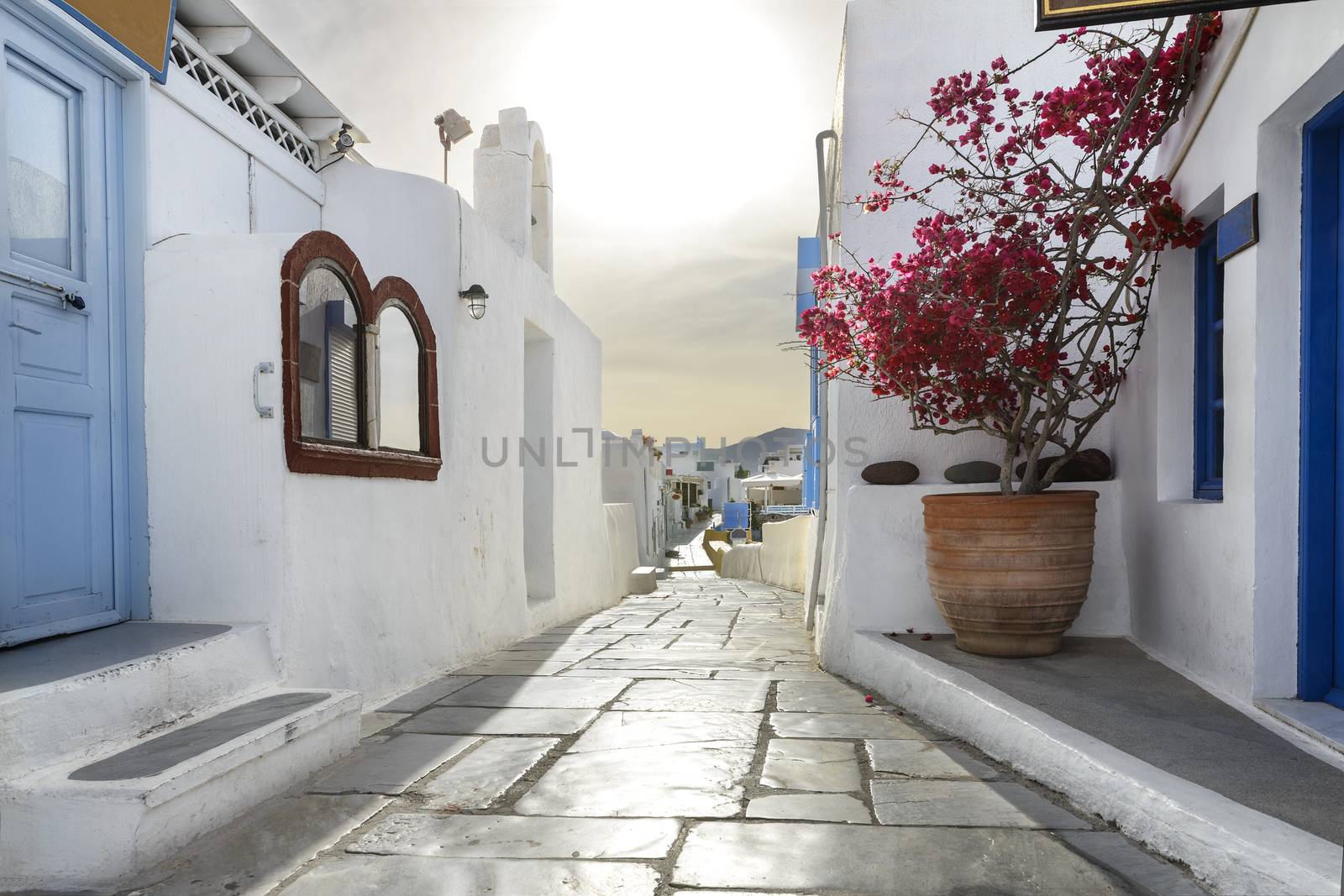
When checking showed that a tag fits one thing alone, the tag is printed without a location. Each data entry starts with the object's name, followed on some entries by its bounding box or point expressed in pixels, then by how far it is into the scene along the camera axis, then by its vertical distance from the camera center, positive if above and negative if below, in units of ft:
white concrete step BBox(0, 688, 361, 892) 6.88 -2.90
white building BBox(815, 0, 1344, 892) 9.06 -0.31
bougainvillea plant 11.71 +2.26
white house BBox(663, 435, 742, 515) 132.87 -7.07
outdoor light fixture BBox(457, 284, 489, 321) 18.37 +2.92
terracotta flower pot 11.98 -1.75
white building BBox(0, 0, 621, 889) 8.00 -0.11
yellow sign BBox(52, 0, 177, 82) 10.66 +5.20
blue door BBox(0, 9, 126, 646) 9.68 +1.14
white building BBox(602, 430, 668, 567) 65.05 -2.84
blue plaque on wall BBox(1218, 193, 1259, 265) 9.52 +2.24
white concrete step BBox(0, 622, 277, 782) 7.48 -2.29
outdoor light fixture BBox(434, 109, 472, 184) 25.48 +8.88
